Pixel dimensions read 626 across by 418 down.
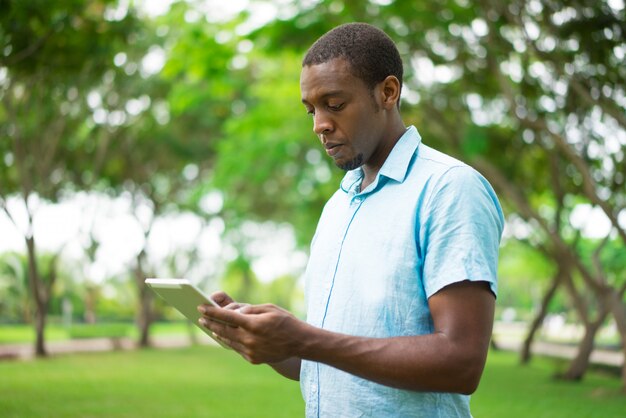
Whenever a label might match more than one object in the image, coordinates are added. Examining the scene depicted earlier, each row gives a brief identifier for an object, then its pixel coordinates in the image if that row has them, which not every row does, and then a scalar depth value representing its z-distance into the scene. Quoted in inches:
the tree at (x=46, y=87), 546.6
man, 76.2
